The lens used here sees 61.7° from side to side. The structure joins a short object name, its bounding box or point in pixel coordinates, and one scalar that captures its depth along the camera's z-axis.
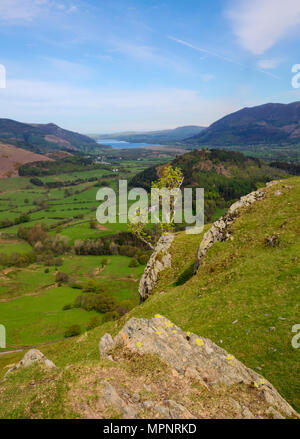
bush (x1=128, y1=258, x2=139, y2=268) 173.62
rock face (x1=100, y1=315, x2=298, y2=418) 12.59
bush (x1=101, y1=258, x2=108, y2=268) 178.59
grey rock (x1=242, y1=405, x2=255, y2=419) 12.25
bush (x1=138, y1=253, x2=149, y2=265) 179.00
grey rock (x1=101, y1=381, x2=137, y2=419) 11.59
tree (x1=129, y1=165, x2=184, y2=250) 52.25
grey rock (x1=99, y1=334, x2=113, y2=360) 20.55
